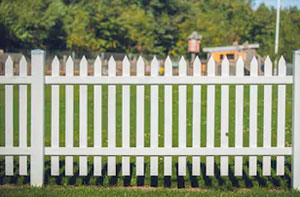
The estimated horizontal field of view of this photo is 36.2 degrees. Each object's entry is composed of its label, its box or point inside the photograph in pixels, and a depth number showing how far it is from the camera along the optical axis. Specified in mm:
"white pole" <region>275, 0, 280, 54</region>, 33700
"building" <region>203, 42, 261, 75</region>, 33300
